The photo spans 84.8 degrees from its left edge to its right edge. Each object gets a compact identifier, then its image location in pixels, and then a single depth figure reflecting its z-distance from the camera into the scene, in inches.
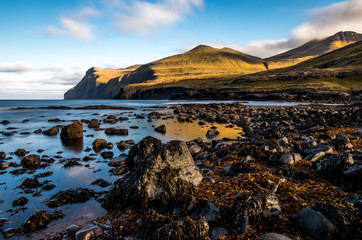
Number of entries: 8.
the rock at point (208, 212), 183.4
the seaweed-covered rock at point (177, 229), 156.4
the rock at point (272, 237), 135.1
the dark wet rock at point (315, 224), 147.2
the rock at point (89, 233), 177.4
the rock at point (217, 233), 163.3
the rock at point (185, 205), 195.6
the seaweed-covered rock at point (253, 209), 169.6
